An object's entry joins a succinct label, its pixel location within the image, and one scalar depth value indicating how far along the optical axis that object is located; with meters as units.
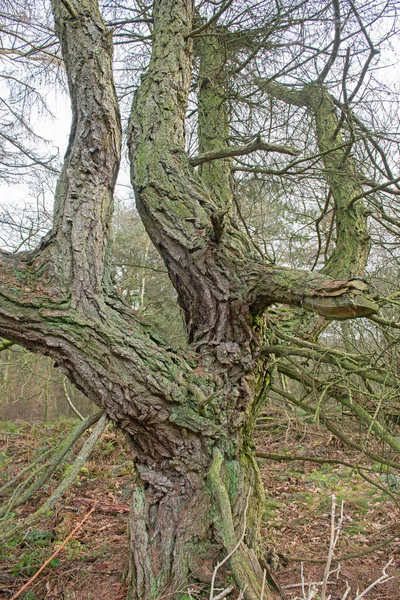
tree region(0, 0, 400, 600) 2.03
